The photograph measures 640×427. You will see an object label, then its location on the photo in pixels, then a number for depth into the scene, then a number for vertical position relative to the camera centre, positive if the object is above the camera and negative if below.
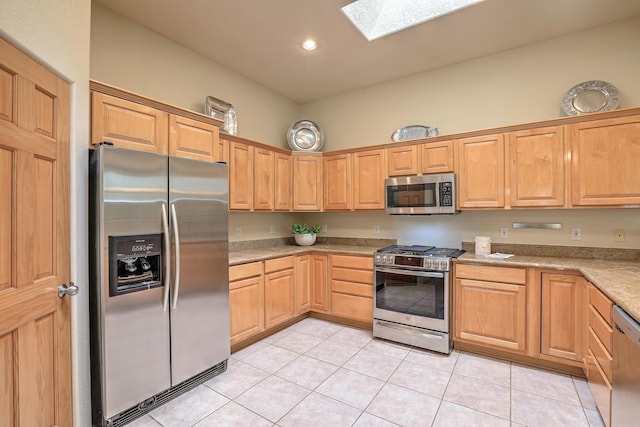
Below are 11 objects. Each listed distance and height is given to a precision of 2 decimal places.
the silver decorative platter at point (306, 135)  4.12 +1.07
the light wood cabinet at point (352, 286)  3.36 -0.85
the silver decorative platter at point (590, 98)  2.66 +1.03
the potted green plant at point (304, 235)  4.02 -0.30
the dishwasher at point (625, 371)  1.28 -0.74
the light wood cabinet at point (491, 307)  2.57 -0.86
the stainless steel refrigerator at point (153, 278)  1.79 -0.44
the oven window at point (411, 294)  2.87 -0.83
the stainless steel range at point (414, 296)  2.84 -0.84
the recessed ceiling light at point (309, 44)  2.94 +1.68
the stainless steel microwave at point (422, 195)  3.09 +0.19
